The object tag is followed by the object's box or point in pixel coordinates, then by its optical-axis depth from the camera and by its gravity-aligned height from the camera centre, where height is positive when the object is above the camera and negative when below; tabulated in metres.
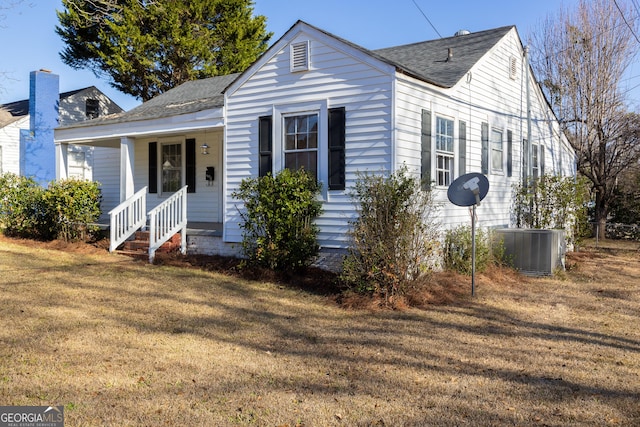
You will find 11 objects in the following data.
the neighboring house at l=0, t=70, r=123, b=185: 19.88 +2.47
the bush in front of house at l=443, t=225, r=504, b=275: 9.88 -0.85
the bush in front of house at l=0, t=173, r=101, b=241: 12.63 -0.11
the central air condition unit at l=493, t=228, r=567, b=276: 10.52 -0.85
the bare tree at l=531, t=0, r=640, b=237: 15.93 +3.62
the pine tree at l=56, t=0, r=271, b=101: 22.80 +6.98
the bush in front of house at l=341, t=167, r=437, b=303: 7.48 -0.49
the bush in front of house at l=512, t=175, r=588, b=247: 12.23 +0.06
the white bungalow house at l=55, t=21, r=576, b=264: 9.15 +1.61
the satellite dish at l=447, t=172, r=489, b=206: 8.34 +0.26
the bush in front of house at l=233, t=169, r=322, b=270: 9.05 -0.23
